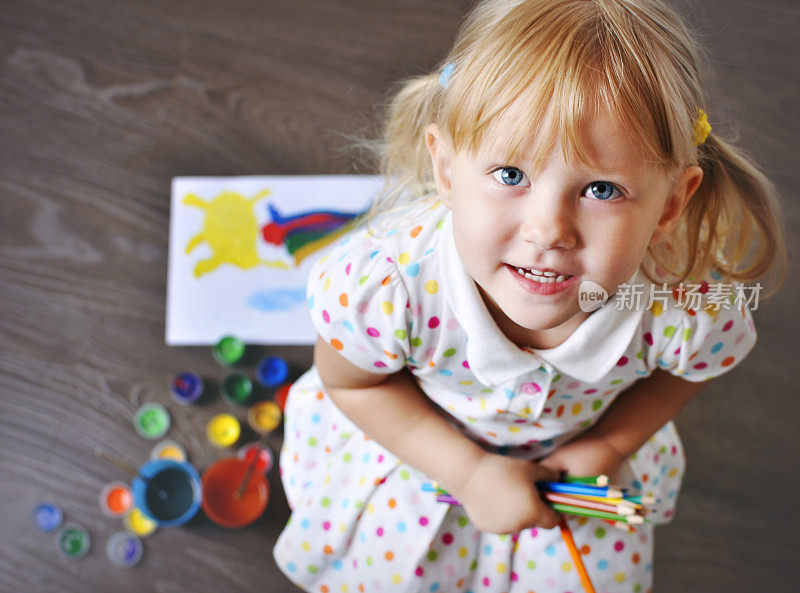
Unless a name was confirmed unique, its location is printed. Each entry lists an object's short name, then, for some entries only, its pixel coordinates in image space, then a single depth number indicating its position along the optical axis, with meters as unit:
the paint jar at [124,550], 1.02
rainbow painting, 1.11
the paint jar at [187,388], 1.07
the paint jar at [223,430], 1.06
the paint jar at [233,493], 1.01
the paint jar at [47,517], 1.04
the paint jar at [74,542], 1.03
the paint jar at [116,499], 1.04
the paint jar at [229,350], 1.08
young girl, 0.51
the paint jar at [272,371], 1.07
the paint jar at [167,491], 1.01
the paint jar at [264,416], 1.06
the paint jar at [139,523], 1.03
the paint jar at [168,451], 1.06
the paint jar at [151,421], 1.07
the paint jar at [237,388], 1.07
